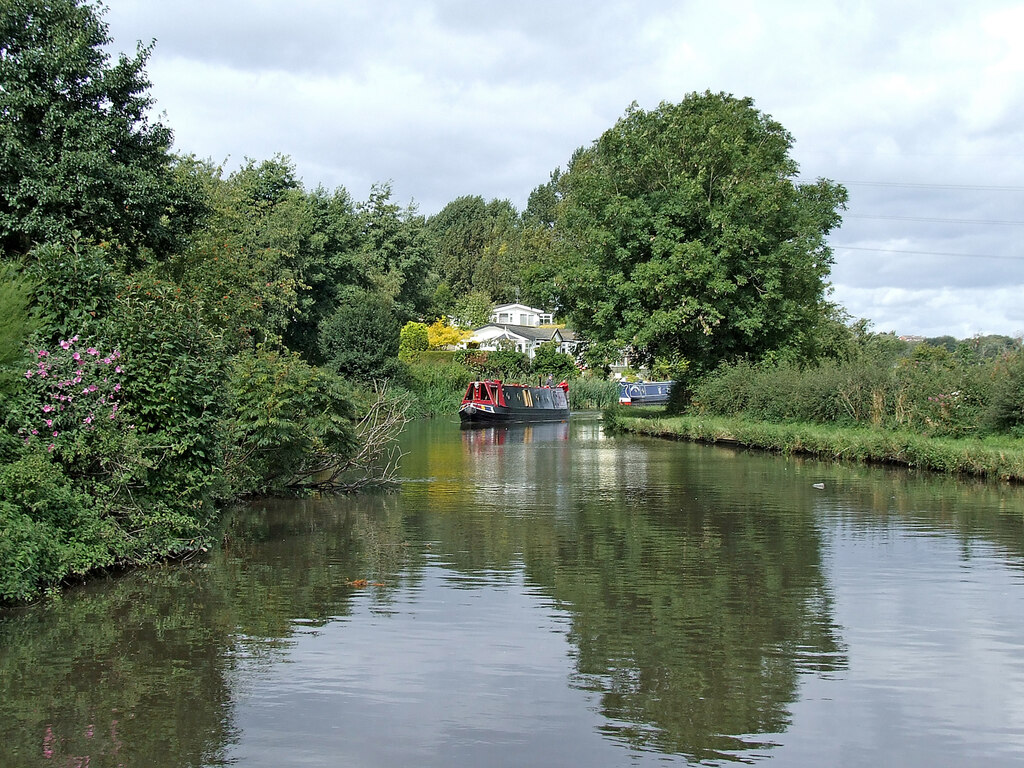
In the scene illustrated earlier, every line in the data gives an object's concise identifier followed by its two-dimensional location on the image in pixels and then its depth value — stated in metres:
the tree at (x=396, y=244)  66.81
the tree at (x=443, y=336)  83.56
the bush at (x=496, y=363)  69.44
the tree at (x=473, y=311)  94.94
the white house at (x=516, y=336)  90.47
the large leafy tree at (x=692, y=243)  38.75
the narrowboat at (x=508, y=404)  52.19
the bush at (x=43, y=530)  9.34
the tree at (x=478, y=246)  114.12
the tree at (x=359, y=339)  52.16
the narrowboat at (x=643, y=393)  70.50
